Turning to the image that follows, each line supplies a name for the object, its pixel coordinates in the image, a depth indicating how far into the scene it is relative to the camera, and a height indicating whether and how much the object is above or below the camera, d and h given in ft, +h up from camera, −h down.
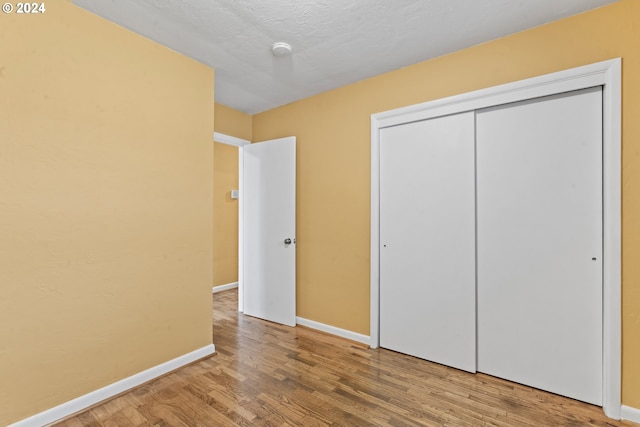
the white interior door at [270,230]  11.12 -0.70
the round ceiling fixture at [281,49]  7.49 +4.21
